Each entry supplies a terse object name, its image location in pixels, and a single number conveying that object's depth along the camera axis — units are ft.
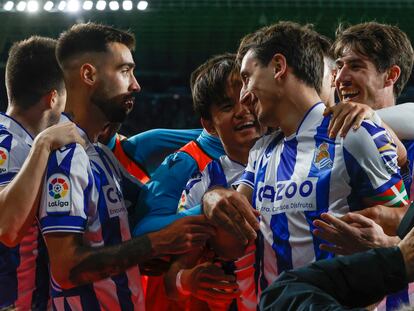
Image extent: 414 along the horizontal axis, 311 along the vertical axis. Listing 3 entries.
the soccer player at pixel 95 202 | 8.21
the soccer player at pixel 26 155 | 8.50
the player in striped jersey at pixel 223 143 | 8.66
